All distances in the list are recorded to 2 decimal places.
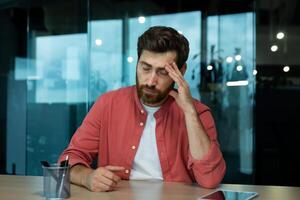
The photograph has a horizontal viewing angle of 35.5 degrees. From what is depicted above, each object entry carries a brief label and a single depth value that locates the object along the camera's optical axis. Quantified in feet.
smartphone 4.80
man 5.69
